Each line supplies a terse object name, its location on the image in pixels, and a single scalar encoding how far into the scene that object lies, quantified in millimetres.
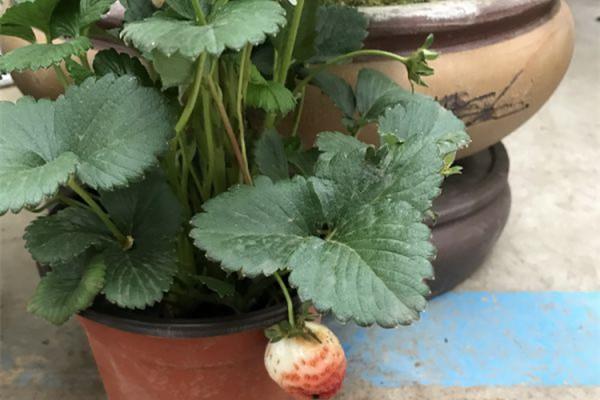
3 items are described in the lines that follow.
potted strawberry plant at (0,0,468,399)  454
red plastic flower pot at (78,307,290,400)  583
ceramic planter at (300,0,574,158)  784
